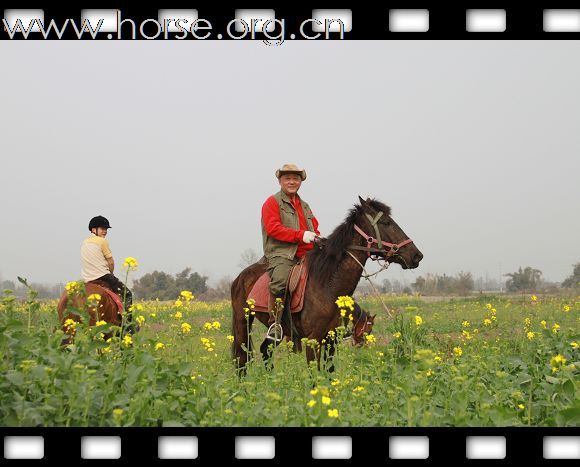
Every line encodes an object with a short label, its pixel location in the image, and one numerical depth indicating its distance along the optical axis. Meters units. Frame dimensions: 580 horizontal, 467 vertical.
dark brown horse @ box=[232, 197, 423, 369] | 7.83
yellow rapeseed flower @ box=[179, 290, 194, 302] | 5.71
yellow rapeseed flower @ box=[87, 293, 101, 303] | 5.25
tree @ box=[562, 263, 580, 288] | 27.39
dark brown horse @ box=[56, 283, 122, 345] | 8.27
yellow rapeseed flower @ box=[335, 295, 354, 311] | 5.92
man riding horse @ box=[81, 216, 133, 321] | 8.55
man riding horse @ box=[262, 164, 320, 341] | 7.93
